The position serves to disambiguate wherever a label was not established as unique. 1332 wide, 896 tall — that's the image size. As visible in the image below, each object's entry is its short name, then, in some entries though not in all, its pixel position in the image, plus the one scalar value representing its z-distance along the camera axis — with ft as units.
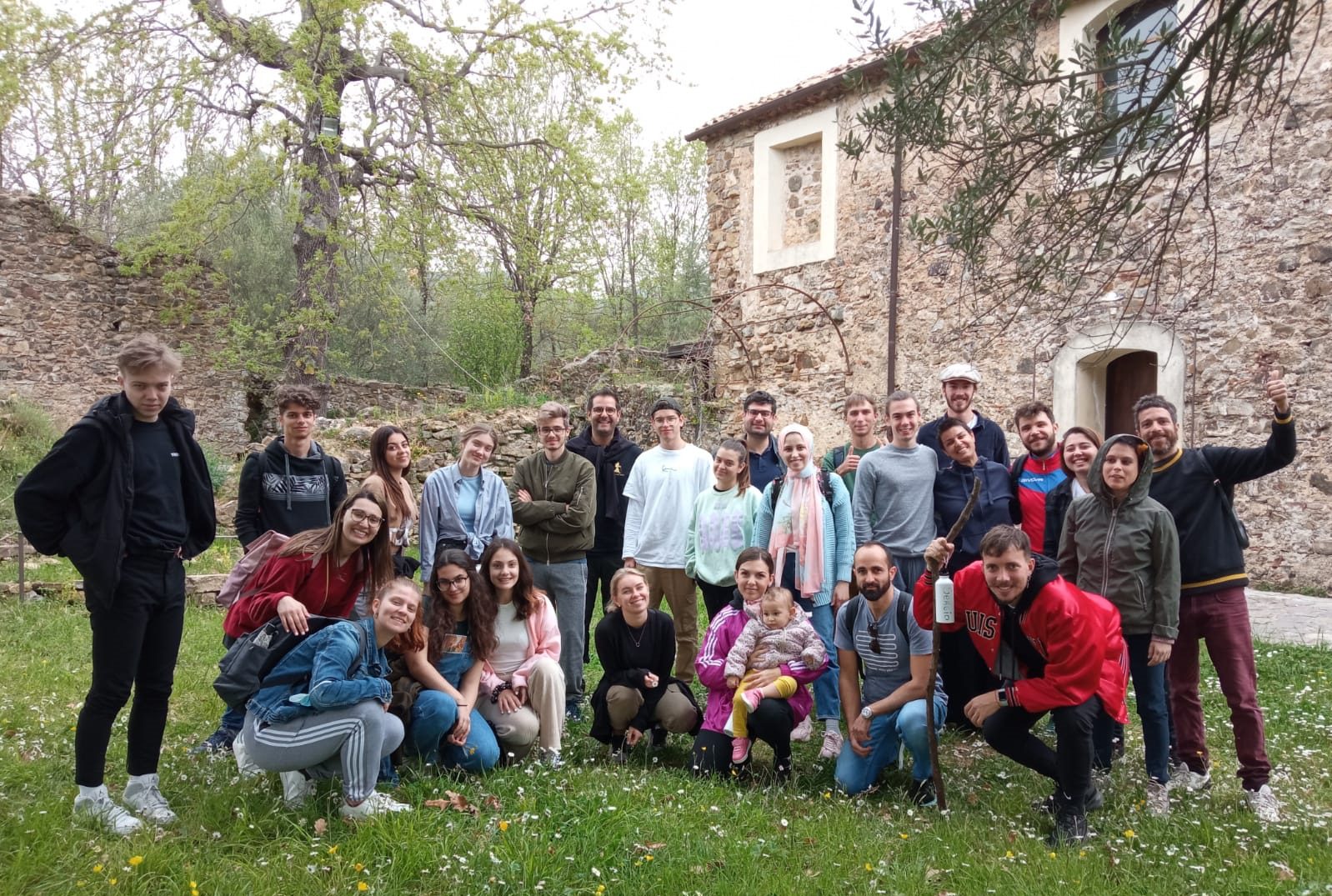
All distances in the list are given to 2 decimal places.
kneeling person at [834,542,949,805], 12.89
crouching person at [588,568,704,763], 14.17
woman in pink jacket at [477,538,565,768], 13.35
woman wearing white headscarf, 15.53
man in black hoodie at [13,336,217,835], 10.21
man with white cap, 16.51
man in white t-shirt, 17.65
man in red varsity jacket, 11.42
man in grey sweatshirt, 15.47
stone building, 25.22
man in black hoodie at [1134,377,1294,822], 11.91
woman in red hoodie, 11.81
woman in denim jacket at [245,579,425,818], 10.88
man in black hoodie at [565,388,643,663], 18.62
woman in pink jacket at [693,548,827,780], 13.23
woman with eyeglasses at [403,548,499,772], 12.48
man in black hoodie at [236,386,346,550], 14.01
